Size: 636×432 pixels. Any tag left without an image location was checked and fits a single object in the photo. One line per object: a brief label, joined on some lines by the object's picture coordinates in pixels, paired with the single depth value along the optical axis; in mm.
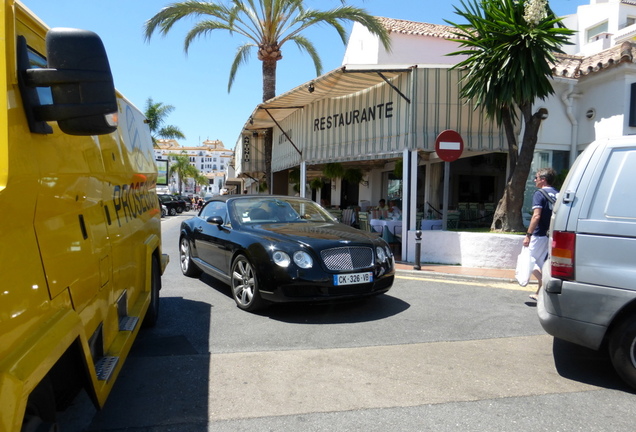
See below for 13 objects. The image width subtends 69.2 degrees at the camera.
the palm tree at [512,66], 8453
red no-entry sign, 8883
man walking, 5785
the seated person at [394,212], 12102
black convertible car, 5086
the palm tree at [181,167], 66756
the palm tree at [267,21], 14867
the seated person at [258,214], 6402
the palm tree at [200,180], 91969
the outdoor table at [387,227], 11094
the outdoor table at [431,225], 11359
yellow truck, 1689
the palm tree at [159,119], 37750
